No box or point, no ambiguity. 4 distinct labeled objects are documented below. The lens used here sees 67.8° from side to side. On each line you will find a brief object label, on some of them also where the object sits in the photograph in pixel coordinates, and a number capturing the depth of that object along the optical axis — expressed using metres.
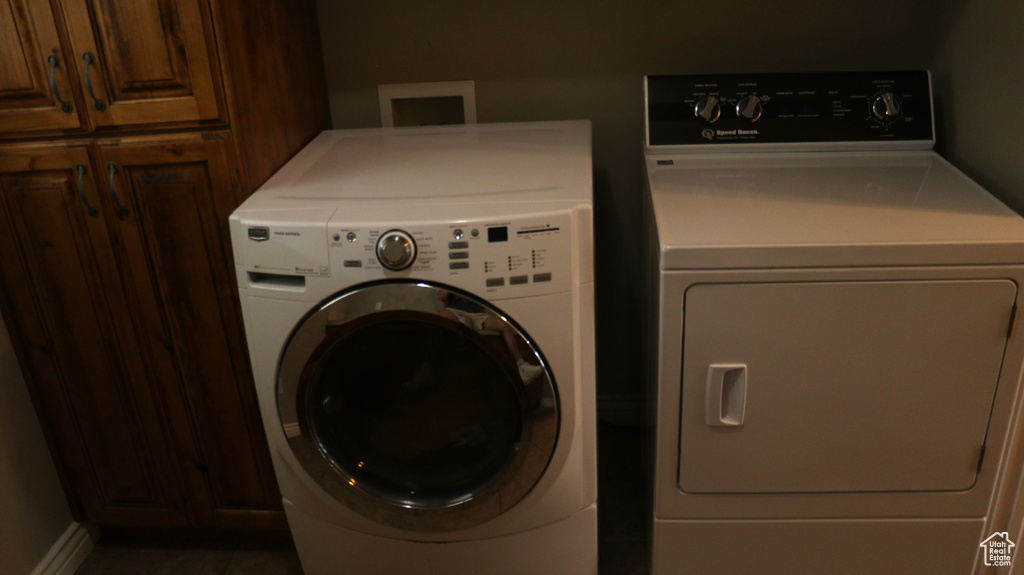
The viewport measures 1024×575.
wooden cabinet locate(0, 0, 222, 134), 1.32
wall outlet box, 1.88
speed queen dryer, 1.22
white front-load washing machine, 1.22
